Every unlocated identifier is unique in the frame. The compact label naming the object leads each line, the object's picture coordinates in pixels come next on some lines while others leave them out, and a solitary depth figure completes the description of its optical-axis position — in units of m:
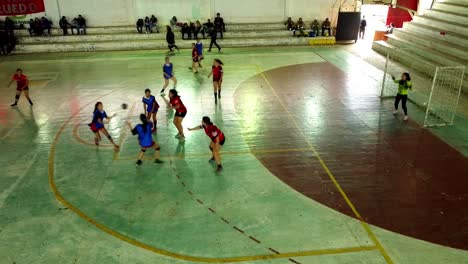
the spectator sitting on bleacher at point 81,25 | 28.83
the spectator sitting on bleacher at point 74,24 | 28.75
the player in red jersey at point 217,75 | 15.38
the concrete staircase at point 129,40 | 27.34
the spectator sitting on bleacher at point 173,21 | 29.98
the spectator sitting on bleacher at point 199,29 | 28.61
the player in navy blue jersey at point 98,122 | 11.43
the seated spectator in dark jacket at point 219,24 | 28.81
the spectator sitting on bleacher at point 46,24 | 28.18
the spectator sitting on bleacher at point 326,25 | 29.70
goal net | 14.47
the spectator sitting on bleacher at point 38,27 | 27.89
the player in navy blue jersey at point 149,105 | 12.46
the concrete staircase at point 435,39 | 20.02
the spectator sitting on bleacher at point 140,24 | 29.12
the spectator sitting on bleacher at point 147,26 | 29.27
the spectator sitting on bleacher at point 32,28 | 27.92
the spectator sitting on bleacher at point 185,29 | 28.45
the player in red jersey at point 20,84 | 15.40
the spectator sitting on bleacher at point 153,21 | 29.45
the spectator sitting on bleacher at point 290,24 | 30.36
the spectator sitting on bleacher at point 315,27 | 29.83
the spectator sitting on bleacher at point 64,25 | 28.48
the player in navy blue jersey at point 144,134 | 10.28
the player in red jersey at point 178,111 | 11.96
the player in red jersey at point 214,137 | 10.30
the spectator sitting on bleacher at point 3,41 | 26.12
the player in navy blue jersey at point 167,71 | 16.58
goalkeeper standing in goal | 13.75
